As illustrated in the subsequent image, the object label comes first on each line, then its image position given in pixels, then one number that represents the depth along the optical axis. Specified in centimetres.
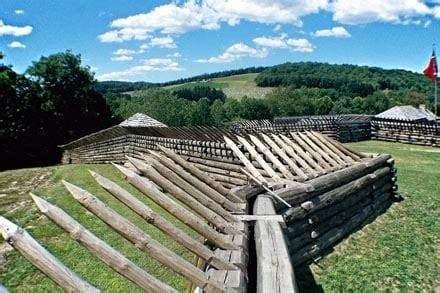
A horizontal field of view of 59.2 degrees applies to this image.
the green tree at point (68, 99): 3897
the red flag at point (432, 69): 3002
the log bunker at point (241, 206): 251
